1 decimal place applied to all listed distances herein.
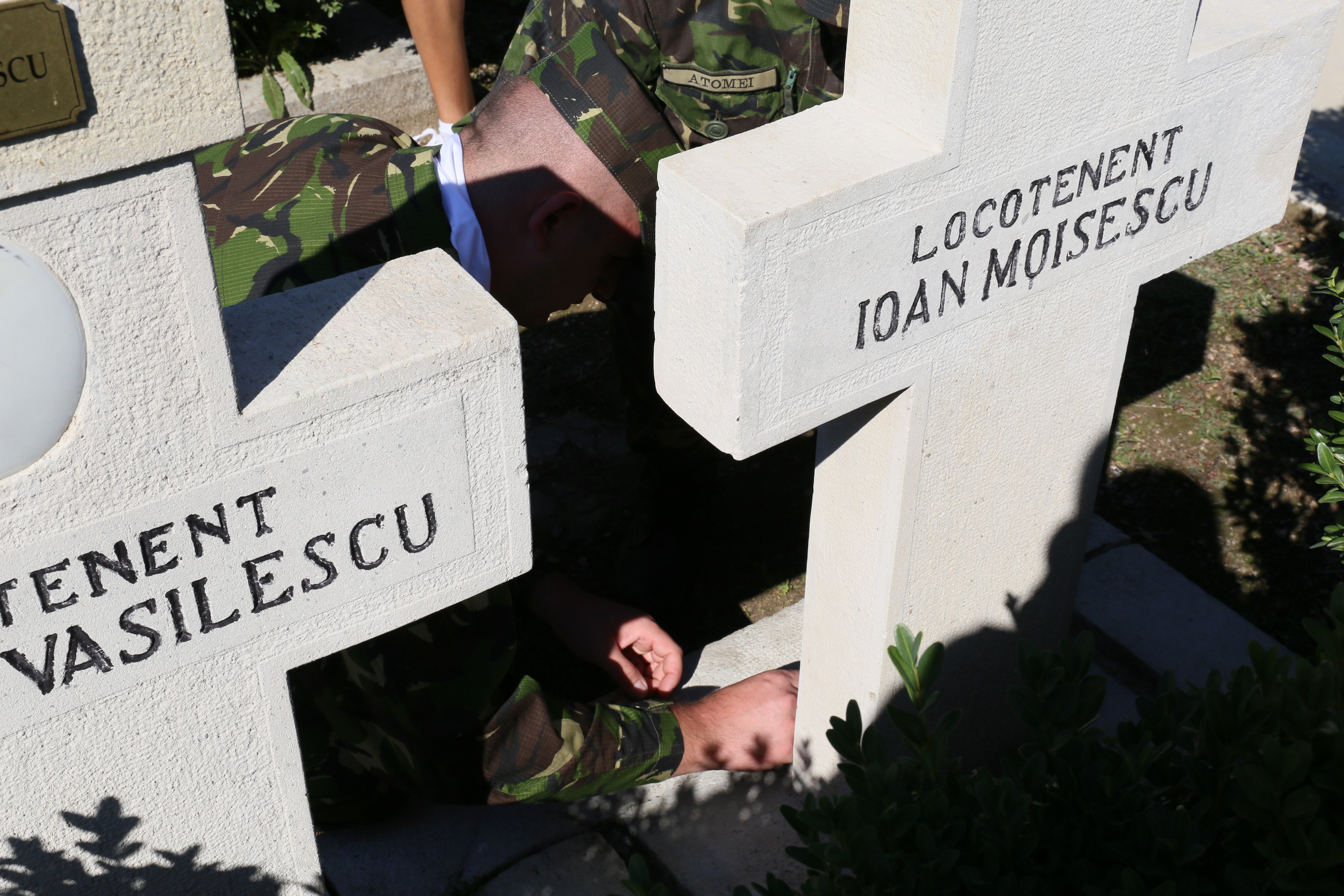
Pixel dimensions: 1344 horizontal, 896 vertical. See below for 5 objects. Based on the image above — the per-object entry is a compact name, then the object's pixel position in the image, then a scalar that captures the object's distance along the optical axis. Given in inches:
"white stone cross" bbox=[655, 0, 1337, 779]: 66.6
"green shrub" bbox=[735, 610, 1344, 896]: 48.9
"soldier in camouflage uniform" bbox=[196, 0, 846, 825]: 90.7
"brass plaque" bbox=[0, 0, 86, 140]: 43.2
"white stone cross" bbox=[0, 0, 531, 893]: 47.7
